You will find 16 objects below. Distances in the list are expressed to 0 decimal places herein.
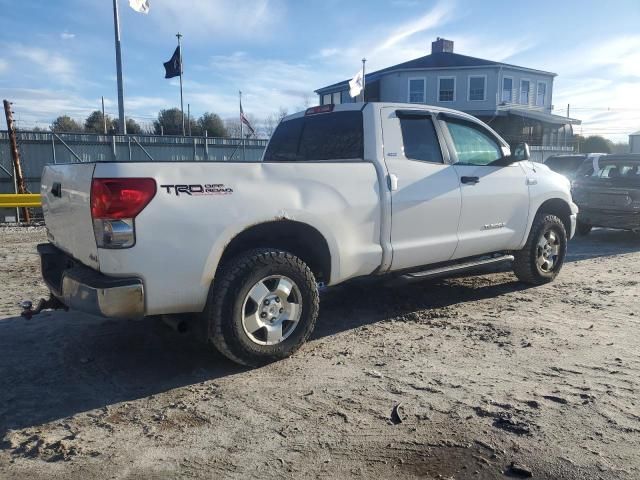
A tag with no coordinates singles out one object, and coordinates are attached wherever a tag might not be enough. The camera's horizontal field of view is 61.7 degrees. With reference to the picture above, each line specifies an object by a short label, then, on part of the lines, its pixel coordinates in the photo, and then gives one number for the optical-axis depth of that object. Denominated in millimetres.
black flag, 27453
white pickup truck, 3393
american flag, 32125
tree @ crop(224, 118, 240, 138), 52016
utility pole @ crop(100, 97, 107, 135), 48569
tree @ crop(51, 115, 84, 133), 50188
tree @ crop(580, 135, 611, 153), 48688
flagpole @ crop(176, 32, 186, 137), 27306
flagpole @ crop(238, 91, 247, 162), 20105
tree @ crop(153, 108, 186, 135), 51094
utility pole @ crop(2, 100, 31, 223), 12915
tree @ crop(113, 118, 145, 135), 45350
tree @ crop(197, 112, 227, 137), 49866
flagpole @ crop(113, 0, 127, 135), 18828
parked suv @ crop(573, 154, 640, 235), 9805
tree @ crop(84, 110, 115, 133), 52919
